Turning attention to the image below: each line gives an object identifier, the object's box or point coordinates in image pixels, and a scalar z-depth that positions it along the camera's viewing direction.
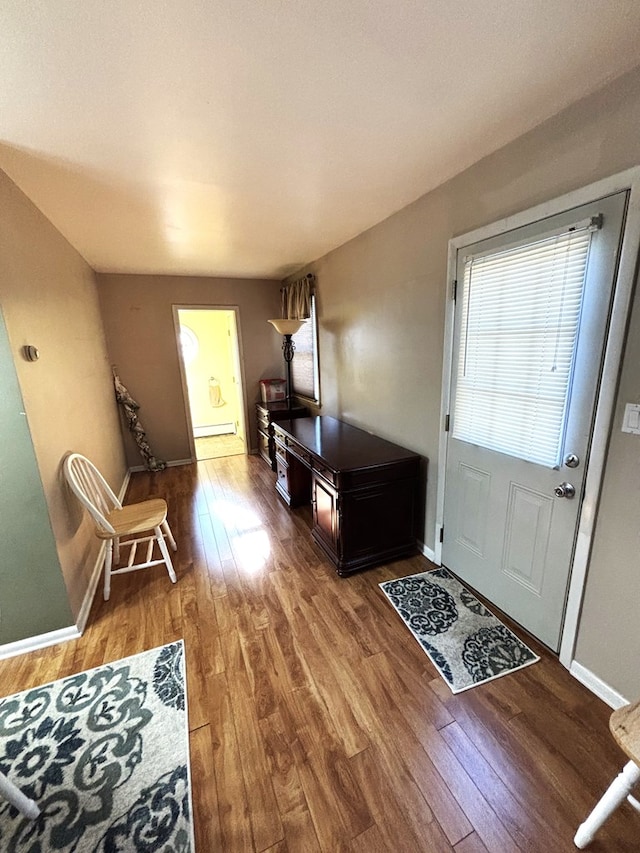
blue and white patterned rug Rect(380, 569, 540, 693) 1.61
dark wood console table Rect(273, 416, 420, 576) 2.22
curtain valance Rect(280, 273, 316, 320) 3.81
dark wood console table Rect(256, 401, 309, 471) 4.27
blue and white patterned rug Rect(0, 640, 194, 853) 1.09
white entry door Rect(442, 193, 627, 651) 1.38
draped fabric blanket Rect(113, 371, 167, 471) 4.21
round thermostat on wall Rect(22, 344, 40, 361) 1.67
